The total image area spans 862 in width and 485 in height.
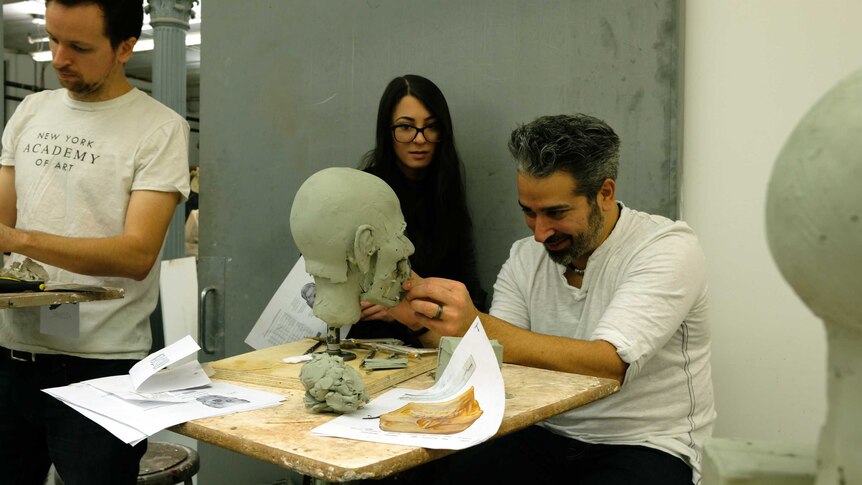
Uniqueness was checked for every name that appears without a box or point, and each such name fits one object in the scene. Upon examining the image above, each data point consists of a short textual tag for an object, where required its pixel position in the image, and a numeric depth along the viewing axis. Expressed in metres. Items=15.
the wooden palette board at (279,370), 1.73
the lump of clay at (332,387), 1.47
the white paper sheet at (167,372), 1.61
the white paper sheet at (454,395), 1.30
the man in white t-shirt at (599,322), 1.87
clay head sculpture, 1.85
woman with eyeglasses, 2.58
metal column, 5.74
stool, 2.36
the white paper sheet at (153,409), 1.40
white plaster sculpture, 0.49
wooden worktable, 1.19
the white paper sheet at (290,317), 2.51
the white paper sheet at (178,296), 3.00
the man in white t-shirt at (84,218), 1.92
